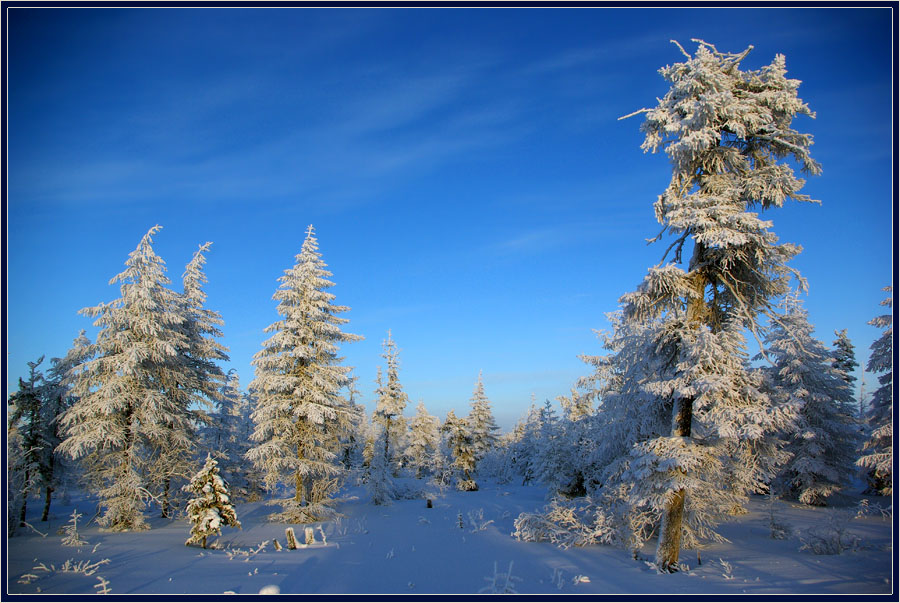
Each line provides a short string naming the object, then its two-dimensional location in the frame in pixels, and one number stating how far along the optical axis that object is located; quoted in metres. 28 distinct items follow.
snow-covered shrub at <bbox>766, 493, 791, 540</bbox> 16.19
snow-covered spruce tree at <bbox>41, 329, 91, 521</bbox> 22.31
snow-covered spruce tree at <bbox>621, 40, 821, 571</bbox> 10.66
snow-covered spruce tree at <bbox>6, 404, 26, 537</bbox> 18.27
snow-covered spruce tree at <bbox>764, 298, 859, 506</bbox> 24.36
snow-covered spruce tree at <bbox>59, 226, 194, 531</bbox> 18.48
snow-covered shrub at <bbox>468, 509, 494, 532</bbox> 20.28
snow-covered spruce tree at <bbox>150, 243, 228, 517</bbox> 20.66
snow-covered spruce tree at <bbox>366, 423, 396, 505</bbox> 29.34
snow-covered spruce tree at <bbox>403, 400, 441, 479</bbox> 51.44
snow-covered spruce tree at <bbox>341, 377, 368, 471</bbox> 24.66
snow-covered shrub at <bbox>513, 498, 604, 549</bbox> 15.75
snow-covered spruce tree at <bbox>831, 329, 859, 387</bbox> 30.34
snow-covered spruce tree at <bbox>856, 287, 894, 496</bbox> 15.52
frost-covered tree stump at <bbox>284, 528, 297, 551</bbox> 15.23
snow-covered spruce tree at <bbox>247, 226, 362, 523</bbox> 21.84
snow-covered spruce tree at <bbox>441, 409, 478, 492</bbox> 41.88
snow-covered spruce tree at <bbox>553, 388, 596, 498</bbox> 22.77
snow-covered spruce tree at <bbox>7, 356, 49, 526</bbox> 21.39
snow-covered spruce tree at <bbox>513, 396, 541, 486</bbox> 48.81
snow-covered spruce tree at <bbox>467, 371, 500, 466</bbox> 51.84
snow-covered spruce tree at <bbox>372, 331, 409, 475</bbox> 38.00
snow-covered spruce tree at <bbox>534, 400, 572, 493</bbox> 28.84
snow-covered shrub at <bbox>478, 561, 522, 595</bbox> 10.67
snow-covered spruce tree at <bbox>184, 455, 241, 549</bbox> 14.48
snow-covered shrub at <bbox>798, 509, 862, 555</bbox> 13.22
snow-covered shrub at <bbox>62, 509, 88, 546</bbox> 15.09
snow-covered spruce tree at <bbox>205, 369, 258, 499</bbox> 27.20
